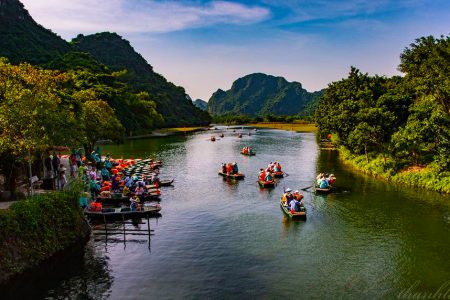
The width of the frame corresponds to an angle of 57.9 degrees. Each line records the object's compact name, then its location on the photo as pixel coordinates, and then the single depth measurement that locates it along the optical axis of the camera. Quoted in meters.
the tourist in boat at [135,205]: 40.71
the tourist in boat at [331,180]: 53.50
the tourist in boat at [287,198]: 42.68
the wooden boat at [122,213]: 38.94
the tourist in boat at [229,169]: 62.06
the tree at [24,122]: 30.84
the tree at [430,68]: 53.56
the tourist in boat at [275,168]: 63.02
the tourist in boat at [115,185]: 48.97
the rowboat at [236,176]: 60.80
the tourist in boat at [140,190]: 48.12
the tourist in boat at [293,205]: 40.09
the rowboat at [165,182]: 56.61
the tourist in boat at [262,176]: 56.19
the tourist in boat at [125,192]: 46.72
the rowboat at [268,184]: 54.38
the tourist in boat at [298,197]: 42.65
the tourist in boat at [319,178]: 52.35
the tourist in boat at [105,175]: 54.28
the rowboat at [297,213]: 39.47
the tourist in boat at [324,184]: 51.38
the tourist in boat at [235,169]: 61.84
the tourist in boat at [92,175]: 51.61
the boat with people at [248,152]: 89.91
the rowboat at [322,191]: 50.72
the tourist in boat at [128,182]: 49.48
